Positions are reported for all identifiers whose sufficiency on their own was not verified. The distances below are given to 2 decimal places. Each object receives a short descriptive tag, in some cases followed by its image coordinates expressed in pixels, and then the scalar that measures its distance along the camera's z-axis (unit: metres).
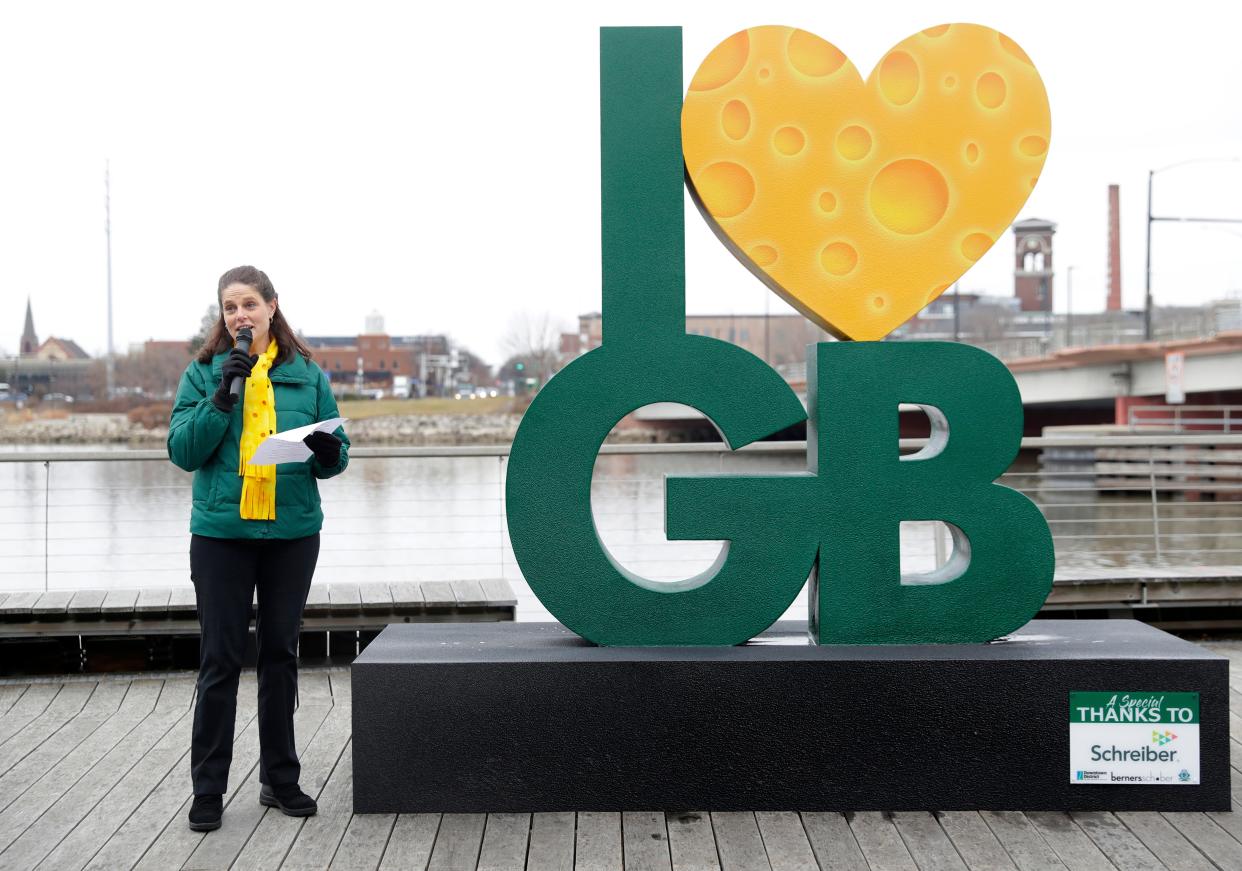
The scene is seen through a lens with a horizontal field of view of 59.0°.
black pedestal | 3.51
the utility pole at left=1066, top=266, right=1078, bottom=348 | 31.81
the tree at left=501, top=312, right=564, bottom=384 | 65.81
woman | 3.33
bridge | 24.47
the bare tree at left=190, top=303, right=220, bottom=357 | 61.47
